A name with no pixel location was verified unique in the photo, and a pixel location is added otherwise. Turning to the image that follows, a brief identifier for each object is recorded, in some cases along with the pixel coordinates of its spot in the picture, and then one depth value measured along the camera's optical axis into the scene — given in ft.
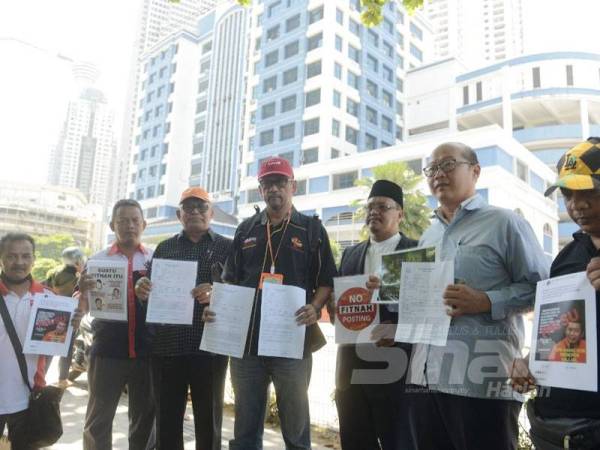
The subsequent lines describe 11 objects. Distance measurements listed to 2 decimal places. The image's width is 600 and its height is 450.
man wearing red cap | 9.68
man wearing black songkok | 9.36
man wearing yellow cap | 5.87
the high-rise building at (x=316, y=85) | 130.72
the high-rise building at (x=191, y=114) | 183.11
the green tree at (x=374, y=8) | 16.39
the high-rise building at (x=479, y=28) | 407.85
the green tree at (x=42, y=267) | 119.55
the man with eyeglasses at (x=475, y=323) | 7.45
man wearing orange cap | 10.71
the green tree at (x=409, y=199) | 66.69
